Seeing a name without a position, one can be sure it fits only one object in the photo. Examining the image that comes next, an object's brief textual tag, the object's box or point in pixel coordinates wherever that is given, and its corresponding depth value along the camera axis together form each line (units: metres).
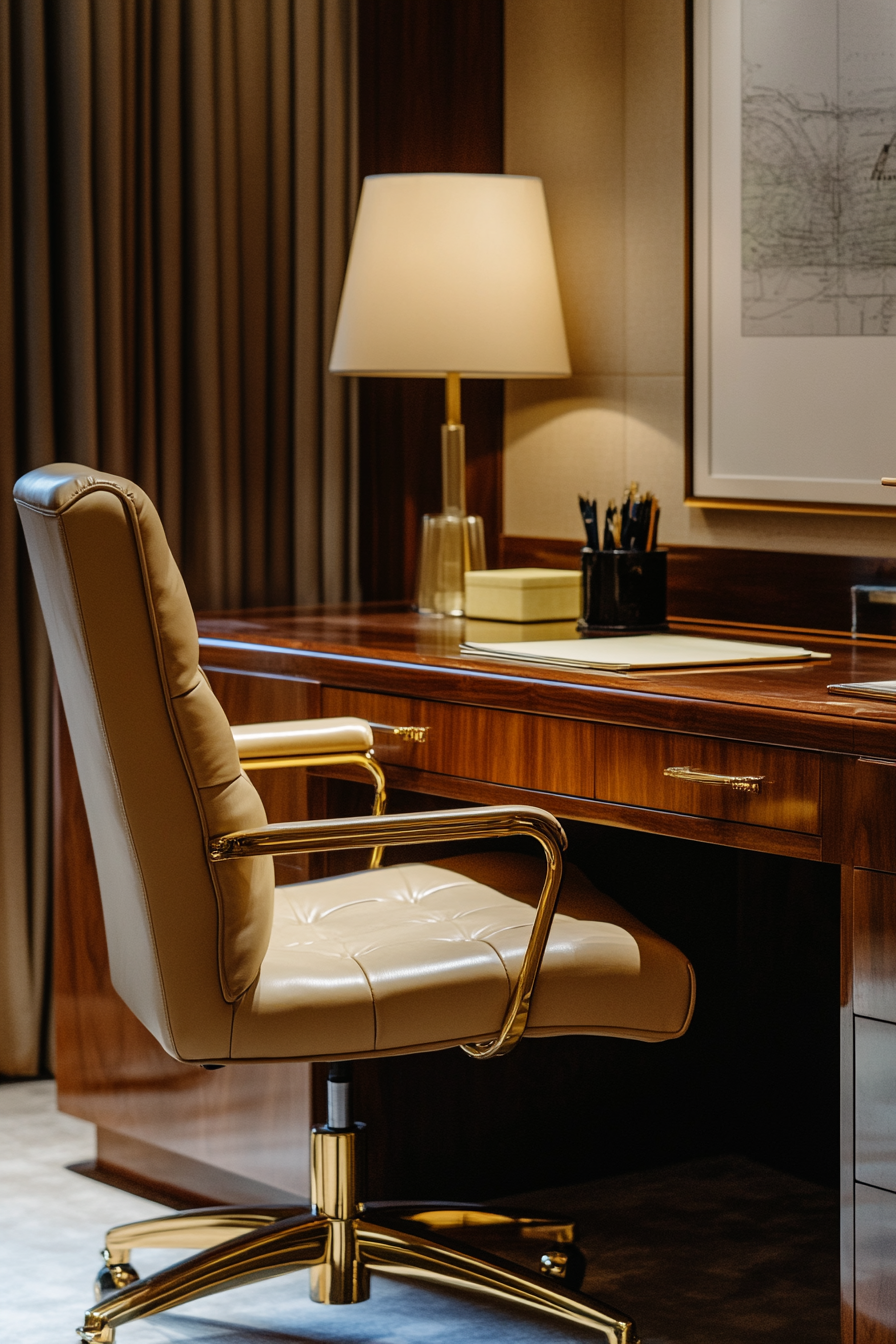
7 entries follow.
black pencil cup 4.23
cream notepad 3.63
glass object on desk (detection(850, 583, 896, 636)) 4.15
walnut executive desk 3.03
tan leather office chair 3.06
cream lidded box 4.45
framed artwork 4.21
